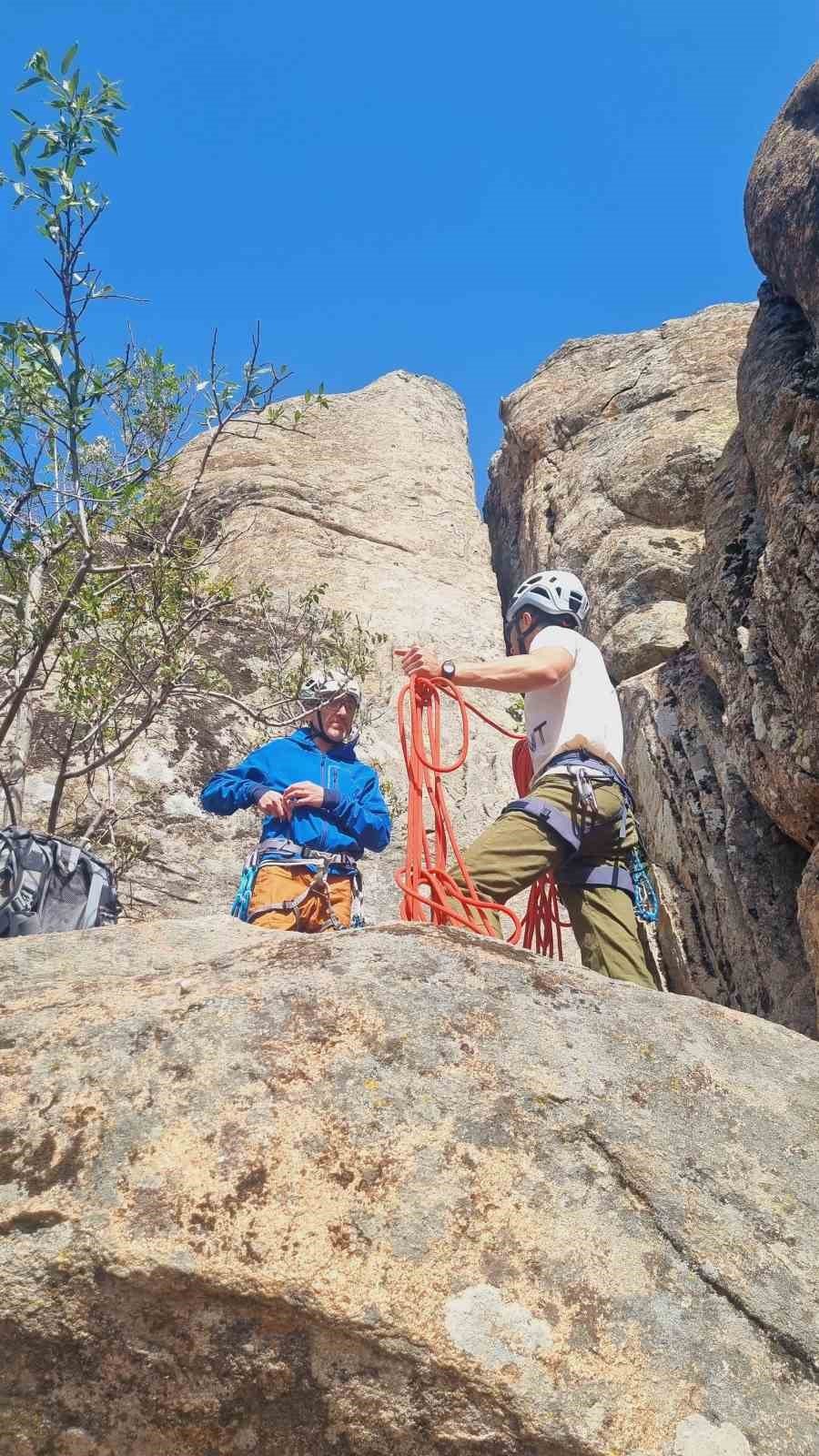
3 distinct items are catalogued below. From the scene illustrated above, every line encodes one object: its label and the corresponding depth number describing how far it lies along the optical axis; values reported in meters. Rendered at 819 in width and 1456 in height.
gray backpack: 5.70
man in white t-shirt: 6.20
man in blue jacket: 7.02
